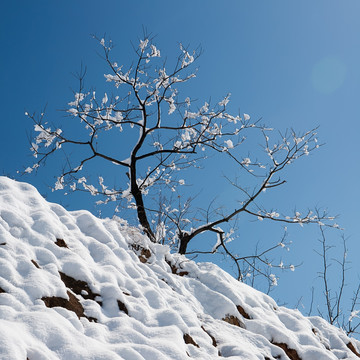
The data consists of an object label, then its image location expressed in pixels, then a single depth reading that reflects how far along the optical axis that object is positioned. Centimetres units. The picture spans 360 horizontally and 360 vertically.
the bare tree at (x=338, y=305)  927
